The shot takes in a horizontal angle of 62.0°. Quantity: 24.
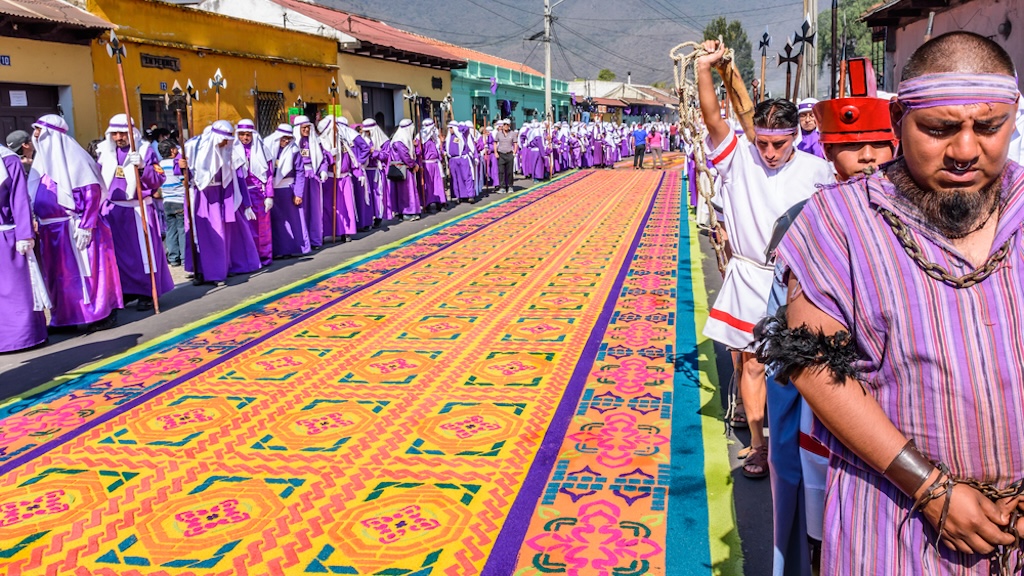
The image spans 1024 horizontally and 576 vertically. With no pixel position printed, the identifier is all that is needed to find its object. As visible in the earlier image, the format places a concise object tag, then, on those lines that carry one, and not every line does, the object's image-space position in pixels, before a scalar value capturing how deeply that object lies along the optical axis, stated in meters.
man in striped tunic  1.56
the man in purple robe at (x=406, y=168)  14.53
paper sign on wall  12.26
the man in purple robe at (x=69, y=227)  6.80
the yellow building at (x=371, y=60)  22.14
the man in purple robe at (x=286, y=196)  10.70
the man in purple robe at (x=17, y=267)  6.36
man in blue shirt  28.45
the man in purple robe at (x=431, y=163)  15.93
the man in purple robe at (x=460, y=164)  17.14
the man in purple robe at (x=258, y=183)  10.01
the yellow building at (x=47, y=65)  11.96
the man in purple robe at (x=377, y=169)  13.65
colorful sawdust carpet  3.33
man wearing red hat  2.05
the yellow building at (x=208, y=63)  14.12
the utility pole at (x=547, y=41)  30.08
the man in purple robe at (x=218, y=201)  9.02
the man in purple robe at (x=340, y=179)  12.06
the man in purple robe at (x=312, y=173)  11.37
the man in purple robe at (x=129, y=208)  7.79
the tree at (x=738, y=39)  76.88
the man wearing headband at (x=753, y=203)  3.66
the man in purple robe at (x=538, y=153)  23.59
